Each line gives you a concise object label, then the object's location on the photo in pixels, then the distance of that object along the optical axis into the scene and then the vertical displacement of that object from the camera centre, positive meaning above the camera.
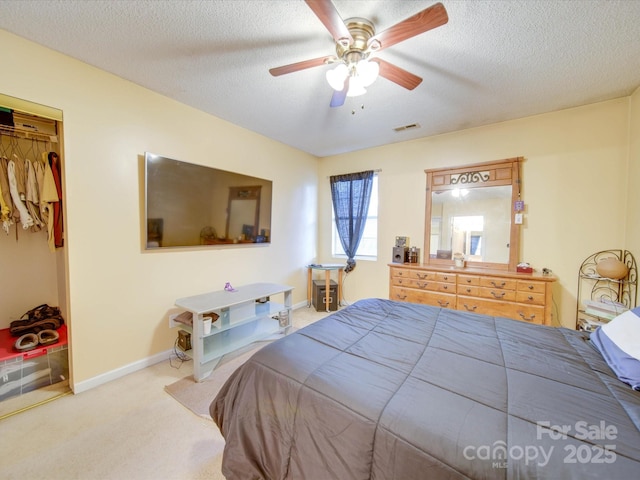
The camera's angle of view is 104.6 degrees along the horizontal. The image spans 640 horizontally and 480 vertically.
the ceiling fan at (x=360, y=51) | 1.25 +1.08
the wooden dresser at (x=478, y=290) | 2.47 -0.63
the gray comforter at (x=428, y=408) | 0.75 -0.64
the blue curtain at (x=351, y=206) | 3.92 +0.45
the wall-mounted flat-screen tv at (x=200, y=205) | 2.37 +0.30
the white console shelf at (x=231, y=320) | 2.18 -0.92
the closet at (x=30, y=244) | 1.87 -0.12
